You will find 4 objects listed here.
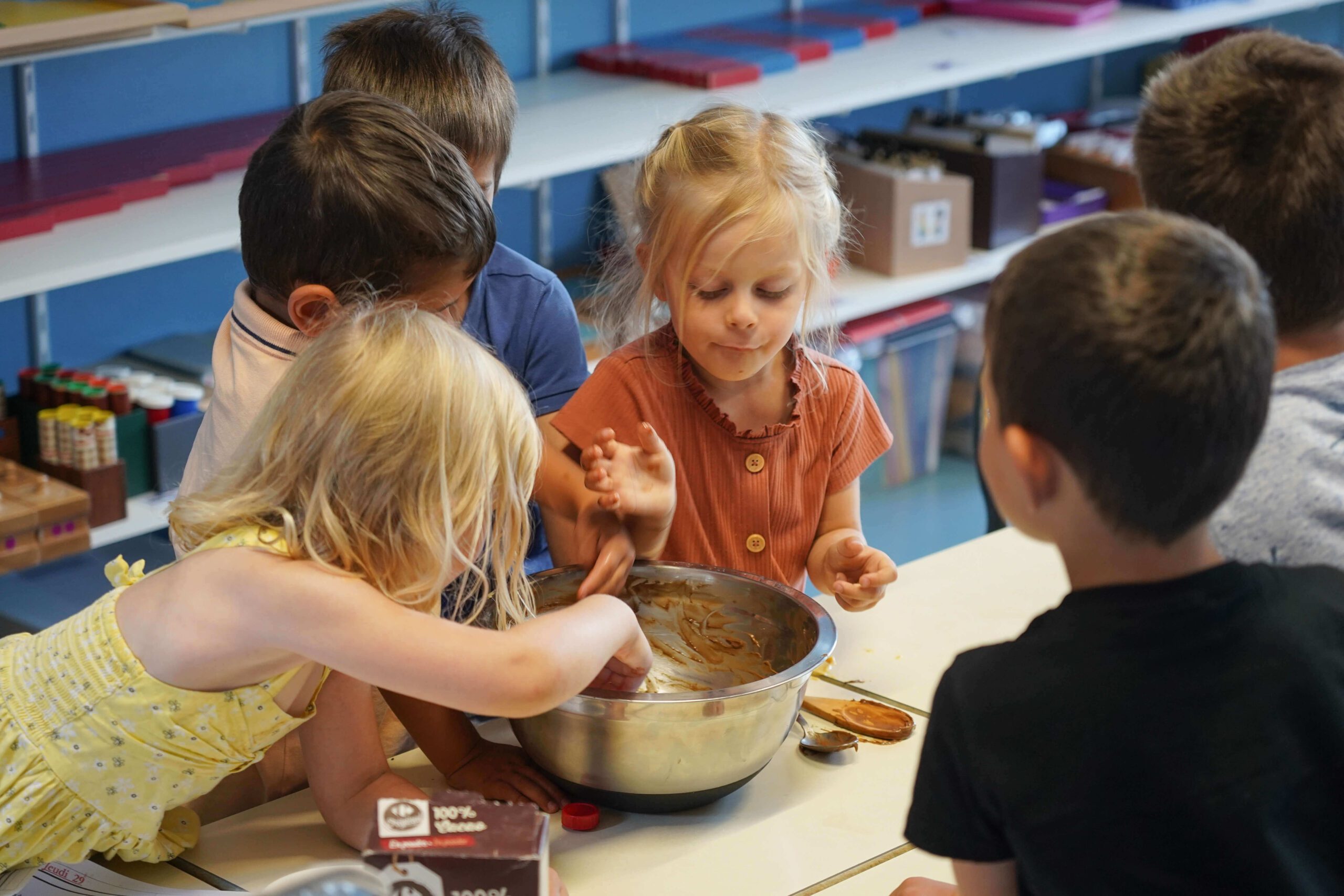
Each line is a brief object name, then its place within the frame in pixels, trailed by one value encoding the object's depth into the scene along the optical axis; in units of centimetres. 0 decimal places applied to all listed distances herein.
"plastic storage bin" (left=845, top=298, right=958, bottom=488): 332
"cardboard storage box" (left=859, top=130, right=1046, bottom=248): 335
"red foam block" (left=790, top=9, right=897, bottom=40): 337
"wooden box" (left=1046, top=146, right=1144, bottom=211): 354
